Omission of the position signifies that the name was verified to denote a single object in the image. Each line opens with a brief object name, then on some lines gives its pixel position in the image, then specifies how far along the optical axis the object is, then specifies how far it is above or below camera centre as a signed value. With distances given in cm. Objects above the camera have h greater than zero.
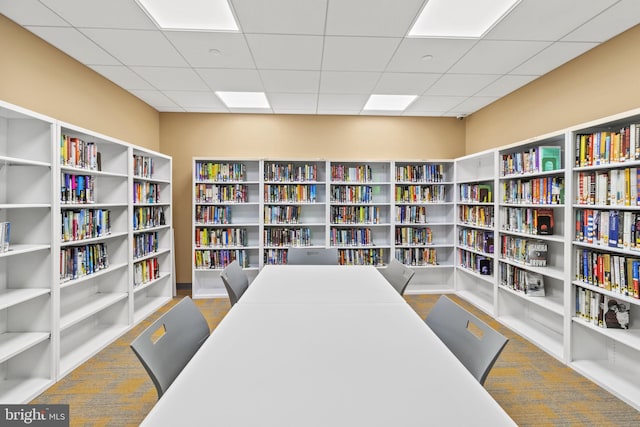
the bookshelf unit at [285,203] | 463 +7
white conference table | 91 -61
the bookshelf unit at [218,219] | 456 -16
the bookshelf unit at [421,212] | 478 -7
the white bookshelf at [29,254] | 228 -35
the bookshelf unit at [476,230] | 399 -31
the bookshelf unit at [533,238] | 298 -34
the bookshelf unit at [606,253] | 220 -36
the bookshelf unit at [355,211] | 470 -10
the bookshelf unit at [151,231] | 370 -32
